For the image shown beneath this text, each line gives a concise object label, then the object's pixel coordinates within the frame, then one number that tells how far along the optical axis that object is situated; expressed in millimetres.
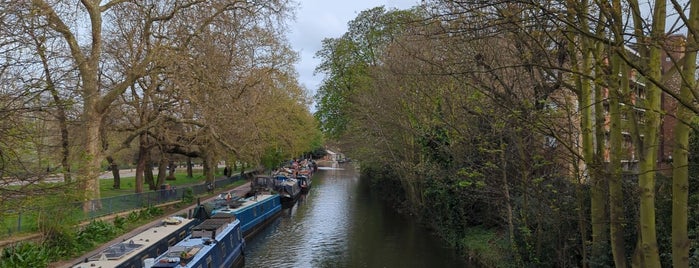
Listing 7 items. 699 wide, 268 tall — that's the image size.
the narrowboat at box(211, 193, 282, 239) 24123
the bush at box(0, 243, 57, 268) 13383
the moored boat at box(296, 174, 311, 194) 45269
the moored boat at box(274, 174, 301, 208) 36594
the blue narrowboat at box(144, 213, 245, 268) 13234
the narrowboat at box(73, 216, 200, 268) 12758
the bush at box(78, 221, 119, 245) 17500
